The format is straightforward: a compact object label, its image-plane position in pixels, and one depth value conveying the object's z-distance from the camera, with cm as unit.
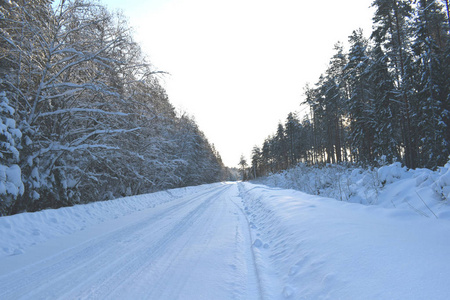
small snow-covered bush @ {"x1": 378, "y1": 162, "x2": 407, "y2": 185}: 641
